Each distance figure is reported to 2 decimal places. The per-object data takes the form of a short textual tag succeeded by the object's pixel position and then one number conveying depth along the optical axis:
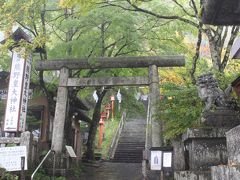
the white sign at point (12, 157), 9.52
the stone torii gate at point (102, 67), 14.41
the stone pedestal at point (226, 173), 3.34
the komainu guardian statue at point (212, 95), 6.25
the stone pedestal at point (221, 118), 5.96
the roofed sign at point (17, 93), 11.37
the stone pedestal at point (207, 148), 5.78
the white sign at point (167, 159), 8.04
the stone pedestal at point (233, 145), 3.75
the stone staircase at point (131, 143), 23.69
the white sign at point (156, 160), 8.23
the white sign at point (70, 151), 13.76
